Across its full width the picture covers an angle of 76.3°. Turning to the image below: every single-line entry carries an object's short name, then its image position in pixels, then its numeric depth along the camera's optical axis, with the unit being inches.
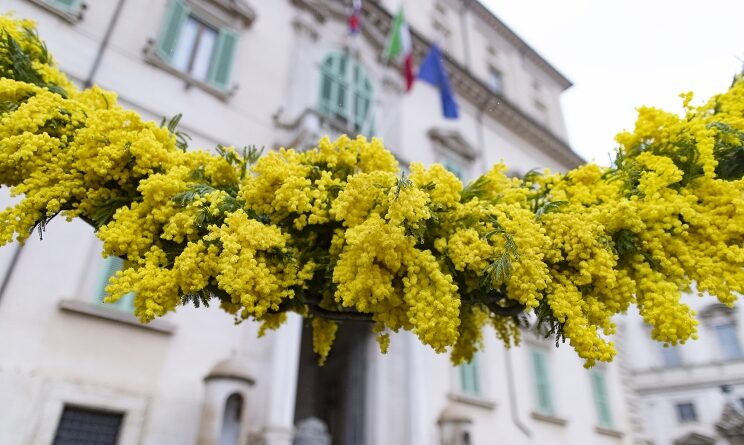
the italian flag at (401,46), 387.5
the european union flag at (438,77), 382.6
